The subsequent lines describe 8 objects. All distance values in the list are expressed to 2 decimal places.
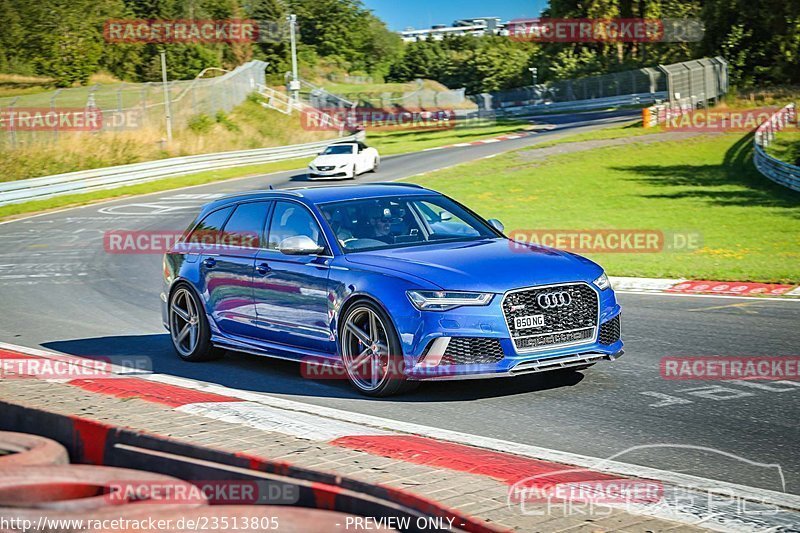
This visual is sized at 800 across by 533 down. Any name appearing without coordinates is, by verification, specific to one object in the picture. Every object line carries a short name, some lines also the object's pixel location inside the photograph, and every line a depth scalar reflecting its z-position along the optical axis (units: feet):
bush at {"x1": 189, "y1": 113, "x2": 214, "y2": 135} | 172.45
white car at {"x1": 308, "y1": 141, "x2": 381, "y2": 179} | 128.57
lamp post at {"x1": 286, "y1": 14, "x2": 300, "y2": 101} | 205.03
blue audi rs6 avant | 26.61
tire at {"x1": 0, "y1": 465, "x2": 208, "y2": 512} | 14.67
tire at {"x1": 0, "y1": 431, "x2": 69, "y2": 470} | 17.16
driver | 30.60
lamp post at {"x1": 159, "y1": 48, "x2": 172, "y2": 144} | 151.84
